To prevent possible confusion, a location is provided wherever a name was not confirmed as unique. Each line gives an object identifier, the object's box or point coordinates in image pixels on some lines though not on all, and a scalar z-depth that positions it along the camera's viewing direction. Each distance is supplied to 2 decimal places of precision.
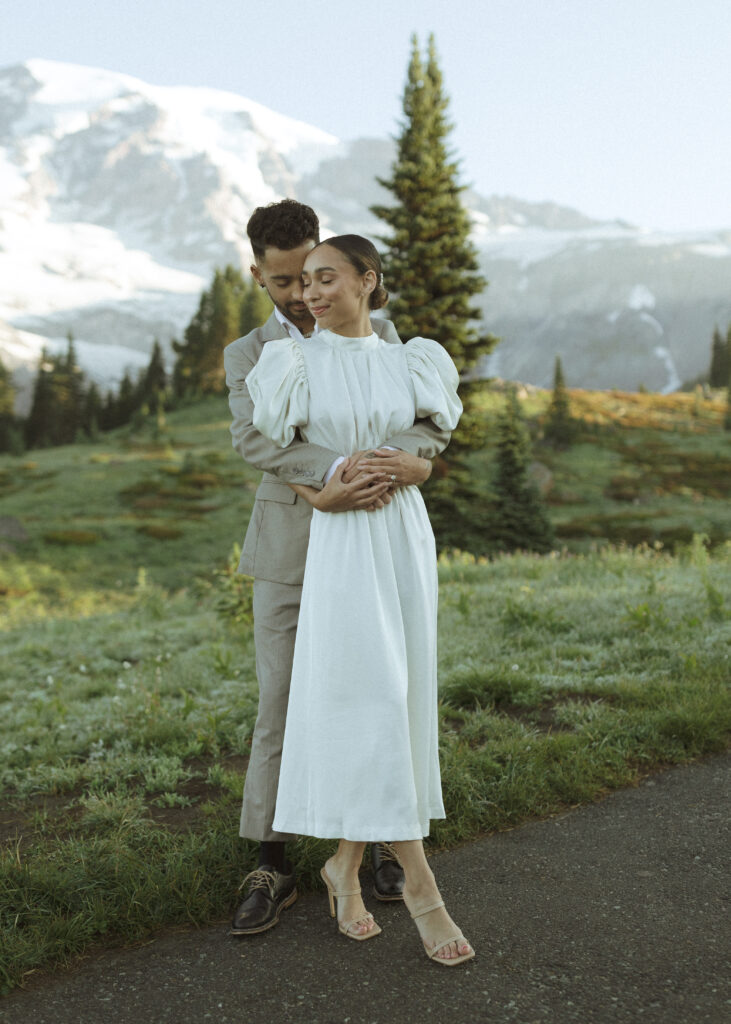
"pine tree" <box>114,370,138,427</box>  70.75
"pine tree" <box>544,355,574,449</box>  45.91
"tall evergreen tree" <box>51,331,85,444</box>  65.19
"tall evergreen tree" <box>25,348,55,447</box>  65.15
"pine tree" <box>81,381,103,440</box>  66.50
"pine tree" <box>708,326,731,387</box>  67.69
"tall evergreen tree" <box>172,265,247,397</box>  65.38
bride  2.54
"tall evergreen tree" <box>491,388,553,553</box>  27.77
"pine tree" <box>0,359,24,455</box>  62.81
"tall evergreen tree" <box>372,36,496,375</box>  23.80
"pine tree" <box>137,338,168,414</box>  71.12
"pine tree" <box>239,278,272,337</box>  65.12
